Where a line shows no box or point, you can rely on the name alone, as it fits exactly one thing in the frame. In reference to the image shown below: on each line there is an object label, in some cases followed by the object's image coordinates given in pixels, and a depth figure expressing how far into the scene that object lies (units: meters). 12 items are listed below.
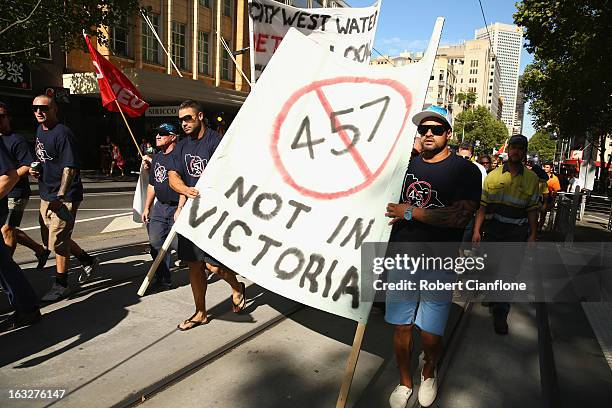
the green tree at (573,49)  9.31
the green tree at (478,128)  91.00
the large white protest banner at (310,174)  2.51
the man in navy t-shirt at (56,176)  4.18
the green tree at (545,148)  111.86
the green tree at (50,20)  10.88
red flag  6.66
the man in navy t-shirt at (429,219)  2.67
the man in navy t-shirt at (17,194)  3.93
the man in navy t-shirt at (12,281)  3.25
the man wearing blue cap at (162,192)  4.43
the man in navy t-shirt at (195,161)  3.75
